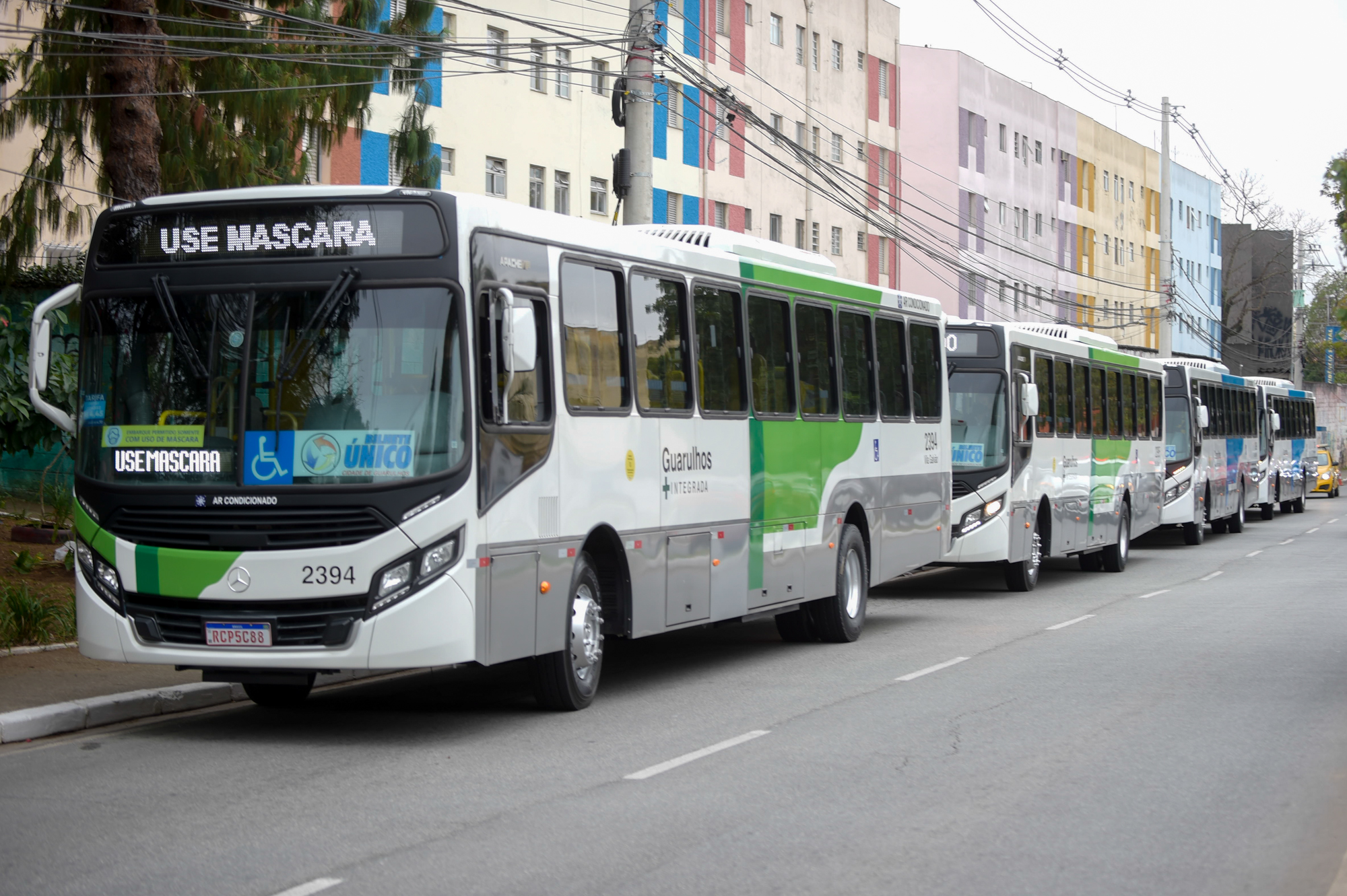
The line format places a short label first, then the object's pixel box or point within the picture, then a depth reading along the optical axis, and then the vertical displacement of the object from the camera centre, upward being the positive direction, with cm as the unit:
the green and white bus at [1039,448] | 2152 -28
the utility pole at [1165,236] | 4719 +518
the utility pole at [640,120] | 1823 +325
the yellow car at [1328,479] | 6162 -195
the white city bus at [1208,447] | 3319 -45
